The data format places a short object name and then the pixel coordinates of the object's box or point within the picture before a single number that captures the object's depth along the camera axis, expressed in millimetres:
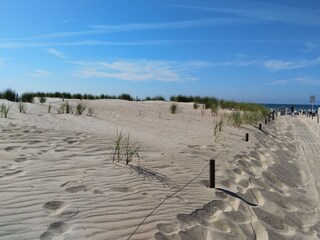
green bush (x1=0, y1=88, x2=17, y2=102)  16186
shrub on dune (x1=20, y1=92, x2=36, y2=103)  16509
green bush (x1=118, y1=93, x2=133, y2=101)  26506
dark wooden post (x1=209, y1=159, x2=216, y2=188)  5141
